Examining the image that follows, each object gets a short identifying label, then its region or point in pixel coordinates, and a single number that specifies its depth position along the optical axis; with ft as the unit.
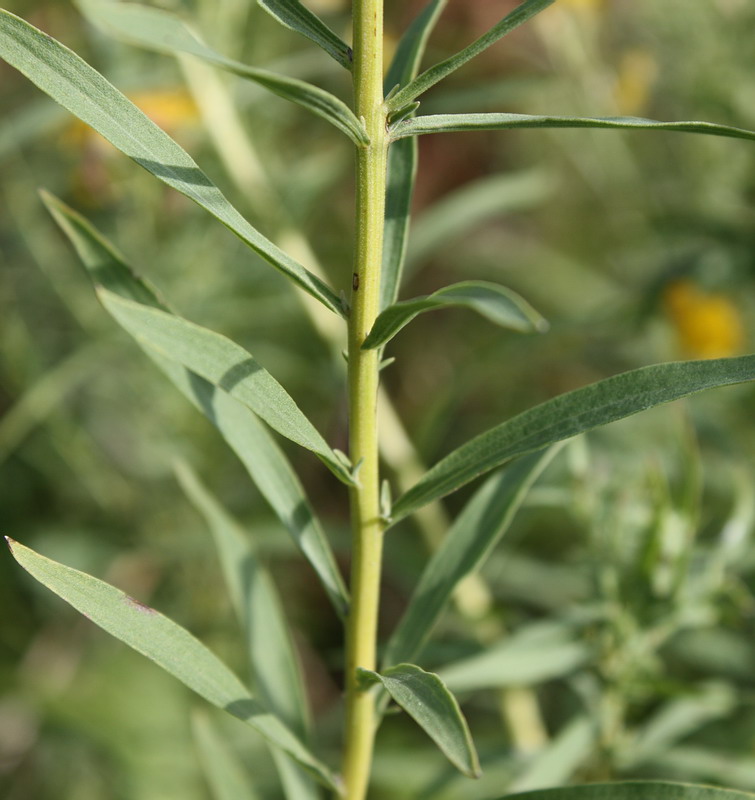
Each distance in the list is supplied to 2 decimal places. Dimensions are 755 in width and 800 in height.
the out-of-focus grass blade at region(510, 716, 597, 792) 1.16
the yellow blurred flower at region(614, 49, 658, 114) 2.30
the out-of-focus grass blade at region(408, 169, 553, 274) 1.74
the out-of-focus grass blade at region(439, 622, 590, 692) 1.16
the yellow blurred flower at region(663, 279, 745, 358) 2.03
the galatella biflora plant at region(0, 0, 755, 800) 0.86
